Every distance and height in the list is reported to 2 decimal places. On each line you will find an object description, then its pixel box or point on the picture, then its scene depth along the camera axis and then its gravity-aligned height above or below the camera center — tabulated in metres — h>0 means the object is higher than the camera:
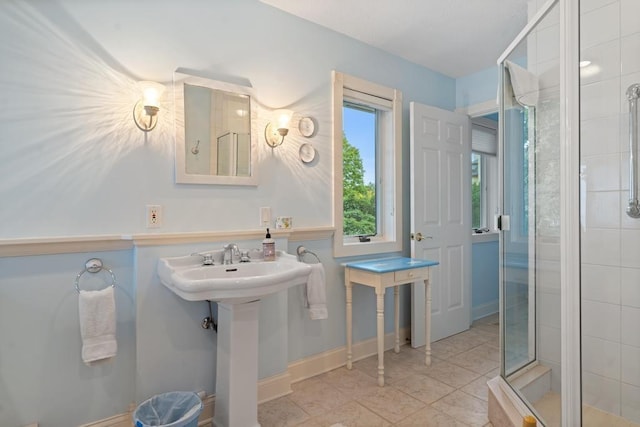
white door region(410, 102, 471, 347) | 3.02 -0.01
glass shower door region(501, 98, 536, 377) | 2.11 -0.20
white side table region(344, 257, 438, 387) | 2.36 -0.48
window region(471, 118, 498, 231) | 4.25 +0.37
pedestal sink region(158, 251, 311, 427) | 1.67 -0.63
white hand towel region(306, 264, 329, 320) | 2.31 -0.55
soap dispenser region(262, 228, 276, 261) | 2.05 -0.23
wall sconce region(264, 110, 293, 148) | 2.27 +0.55
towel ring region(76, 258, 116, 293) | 1.67 -0.27
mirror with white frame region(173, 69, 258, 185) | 1.95 +0.48
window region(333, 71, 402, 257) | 2.67 +0.37
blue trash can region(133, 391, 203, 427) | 1.61 -0.95
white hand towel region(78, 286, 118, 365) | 1.58 -0.52
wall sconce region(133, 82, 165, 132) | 1.78 +0.55
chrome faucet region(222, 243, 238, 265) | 1.95 -0.24
